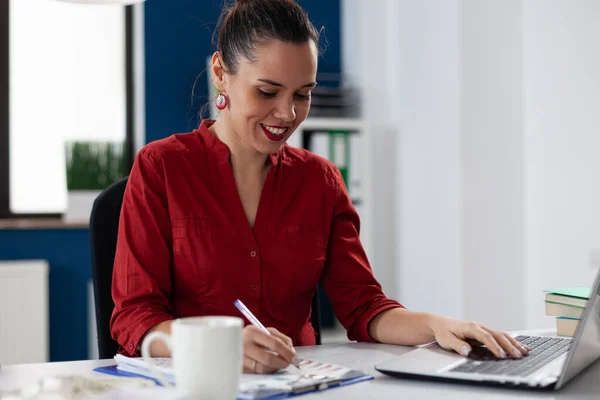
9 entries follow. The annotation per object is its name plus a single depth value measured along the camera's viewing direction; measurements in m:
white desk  0.92
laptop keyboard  1.00
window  3.62
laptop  0.95
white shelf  3.33
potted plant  3.49
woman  1.36
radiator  3.32
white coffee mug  0.78
